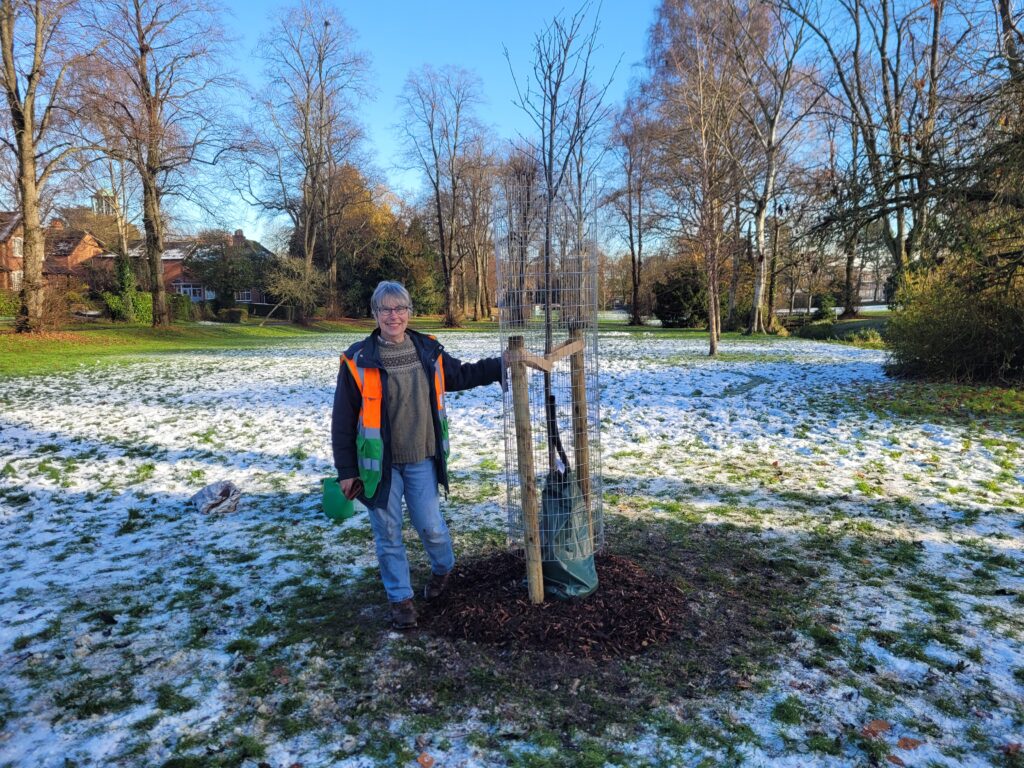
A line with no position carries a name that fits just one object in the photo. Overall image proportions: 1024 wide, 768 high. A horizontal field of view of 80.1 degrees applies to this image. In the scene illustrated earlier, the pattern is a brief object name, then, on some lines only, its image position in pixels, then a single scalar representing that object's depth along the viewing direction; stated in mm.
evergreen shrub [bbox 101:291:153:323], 30656
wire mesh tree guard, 3186
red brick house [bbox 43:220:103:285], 44406
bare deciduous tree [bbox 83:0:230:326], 21203
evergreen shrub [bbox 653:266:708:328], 31125
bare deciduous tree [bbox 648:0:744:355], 14367
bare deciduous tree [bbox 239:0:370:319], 34094
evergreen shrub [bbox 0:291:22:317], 31330
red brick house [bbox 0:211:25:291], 35362
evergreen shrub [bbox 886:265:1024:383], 9586
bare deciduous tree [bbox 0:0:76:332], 18859
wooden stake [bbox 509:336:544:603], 3039
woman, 3098
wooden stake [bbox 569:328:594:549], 3152
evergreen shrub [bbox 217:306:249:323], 35438
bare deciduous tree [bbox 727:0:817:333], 22078
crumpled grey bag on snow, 5215
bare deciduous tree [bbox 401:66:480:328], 35625
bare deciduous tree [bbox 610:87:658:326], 28656
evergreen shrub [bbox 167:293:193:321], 32969
